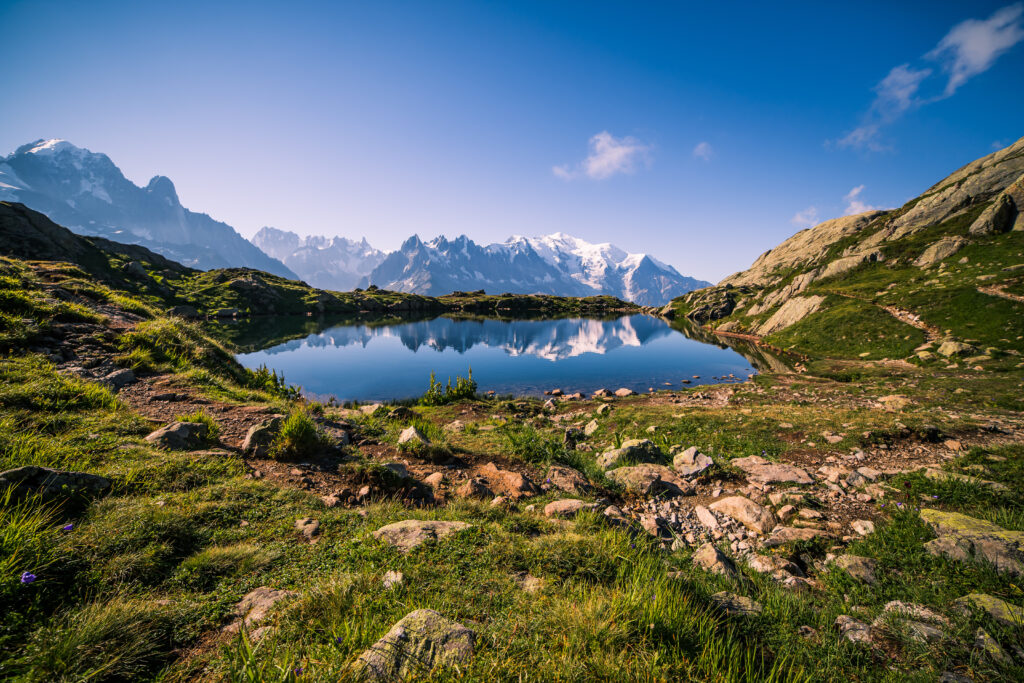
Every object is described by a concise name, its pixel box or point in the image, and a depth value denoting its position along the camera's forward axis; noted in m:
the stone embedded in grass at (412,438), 10.65
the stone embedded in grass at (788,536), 7.54
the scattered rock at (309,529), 5.29
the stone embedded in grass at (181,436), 7.13
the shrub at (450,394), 22.53
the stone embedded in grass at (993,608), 4.45
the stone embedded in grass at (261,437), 8.20
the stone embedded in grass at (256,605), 3.54
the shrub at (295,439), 8.34
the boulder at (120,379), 10.40
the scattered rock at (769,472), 10.24
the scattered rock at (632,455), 11.84
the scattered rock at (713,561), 6.24
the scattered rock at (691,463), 11.20
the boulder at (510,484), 8.55
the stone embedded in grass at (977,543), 5.61
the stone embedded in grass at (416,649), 2.82
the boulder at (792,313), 51.66
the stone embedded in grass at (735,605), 4.47
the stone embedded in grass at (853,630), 4.50
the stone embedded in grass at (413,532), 5.00
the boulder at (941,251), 47.94
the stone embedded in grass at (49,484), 4.41
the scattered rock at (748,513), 8.35
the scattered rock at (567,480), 9.36
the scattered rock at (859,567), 6.24
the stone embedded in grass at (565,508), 6.98
